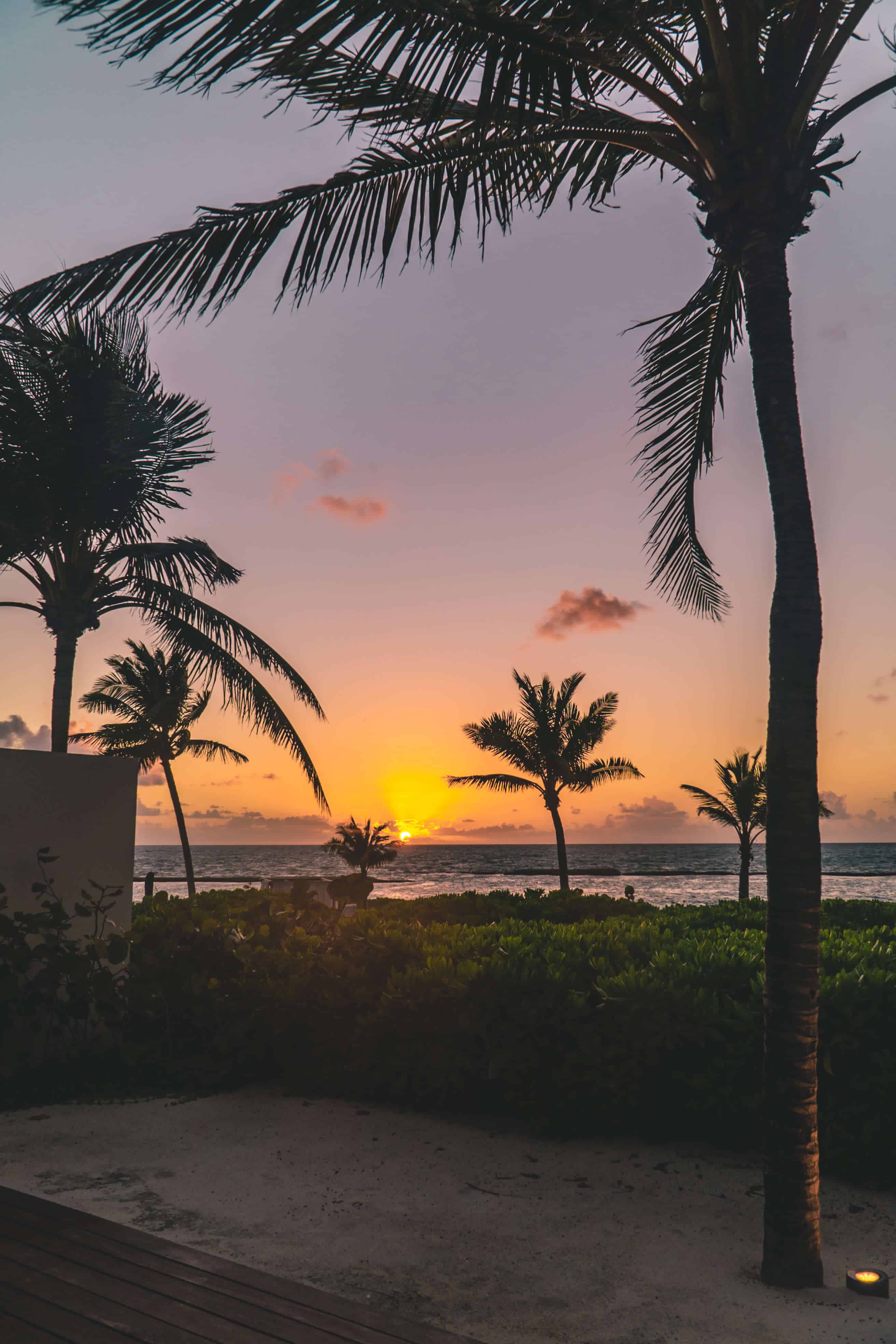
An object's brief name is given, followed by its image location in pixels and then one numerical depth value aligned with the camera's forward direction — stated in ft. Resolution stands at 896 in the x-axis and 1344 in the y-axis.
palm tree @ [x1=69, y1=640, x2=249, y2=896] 74.54
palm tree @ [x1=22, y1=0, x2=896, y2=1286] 9.39
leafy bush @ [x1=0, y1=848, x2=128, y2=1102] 17.63
